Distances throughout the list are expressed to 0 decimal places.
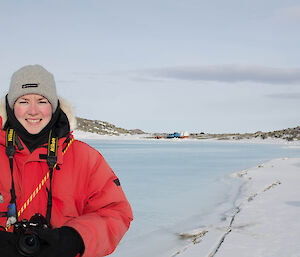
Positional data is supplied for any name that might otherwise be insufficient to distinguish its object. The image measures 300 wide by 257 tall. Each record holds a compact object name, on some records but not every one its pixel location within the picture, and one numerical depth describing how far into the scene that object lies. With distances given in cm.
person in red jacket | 190
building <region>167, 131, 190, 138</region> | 8625
